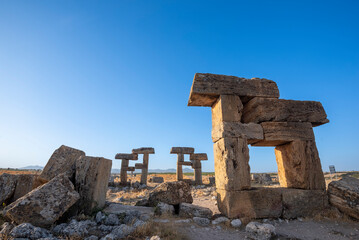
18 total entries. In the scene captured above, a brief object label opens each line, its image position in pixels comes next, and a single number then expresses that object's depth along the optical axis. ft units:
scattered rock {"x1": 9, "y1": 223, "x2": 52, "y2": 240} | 8.79
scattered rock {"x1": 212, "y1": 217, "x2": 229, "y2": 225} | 13.07
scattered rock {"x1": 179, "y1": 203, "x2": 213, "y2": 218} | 14.28
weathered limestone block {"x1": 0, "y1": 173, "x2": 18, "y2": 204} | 16.87
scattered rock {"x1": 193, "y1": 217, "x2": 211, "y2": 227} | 12.79
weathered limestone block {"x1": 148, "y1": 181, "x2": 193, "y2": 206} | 16.43
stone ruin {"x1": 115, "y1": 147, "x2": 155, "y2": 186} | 51.19
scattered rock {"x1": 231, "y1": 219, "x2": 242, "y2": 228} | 12.43
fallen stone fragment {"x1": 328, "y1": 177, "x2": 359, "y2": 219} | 13.99
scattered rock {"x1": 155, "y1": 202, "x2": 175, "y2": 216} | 14.62
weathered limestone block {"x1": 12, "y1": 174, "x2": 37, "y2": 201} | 17.83
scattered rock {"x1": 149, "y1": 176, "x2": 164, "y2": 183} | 63.06
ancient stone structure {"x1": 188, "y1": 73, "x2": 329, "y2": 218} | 14.56
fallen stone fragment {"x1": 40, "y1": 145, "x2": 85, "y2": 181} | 15.71
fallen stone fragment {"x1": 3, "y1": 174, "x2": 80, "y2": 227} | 10.38
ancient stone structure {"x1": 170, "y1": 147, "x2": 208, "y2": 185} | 53.93
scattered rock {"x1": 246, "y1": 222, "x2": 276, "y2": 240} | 10.66
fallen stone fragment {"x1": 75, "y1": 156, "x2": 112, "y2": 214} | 14.20
